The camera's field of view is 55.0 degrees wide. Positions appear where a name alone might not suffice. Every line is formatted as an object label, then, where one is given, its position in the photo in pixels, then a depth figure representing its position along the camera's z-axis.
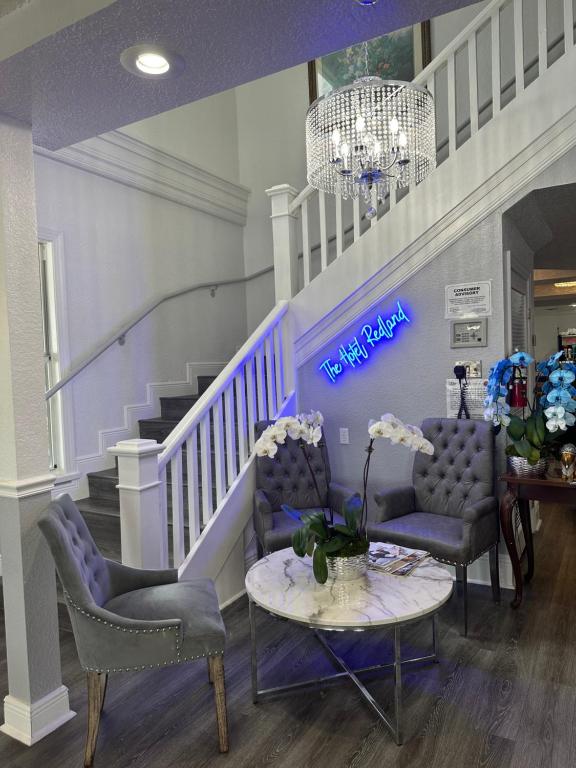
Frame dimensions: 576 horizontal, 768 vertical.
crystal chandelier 2.80
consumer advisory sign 3.57
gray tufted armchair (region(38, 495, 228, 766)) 2.07
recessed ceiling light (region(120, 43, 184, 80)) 1.94
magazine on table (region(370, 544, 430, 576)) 2.51
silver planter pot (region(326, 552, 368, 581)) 2.27
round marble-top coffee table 2.09
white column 2.29
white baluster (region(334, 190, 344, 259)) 3.97
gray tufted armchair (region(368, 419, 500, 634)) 3.07
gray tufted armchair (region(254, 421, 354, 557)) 3.50
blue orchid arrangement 3.12
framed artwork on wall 5.09
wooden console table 3.16
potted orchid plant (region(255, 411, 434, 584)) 2.26
